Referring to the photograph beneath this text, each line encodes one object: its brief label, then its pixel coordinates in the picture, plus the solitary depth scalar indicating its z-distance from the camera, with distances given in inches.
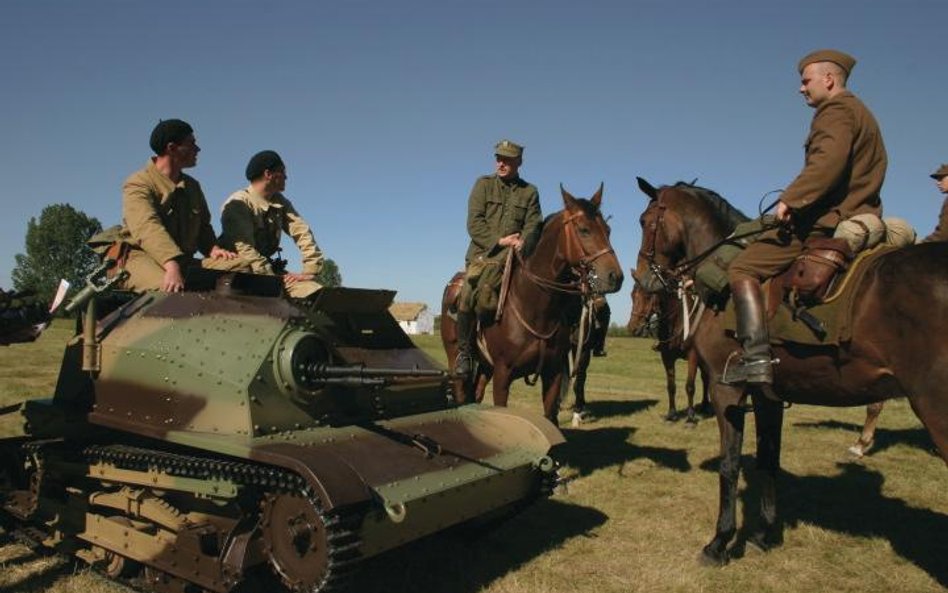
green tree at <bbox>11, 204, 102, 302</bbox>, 2876.5
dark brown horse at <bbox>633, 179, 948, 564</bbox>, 190.5
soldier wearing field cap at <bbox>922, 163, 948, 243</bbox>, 375.6
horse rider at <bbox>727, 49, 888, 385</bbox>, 214.7
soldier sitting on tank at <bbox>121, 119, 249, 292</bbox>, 233.8
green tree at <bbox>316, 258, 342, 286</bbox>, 3821.1
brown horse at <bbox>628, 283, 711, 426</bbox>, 504.4
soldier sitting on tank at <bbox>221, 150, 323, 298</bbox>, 263.9
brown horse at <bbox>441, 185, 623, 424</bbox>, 320.5
